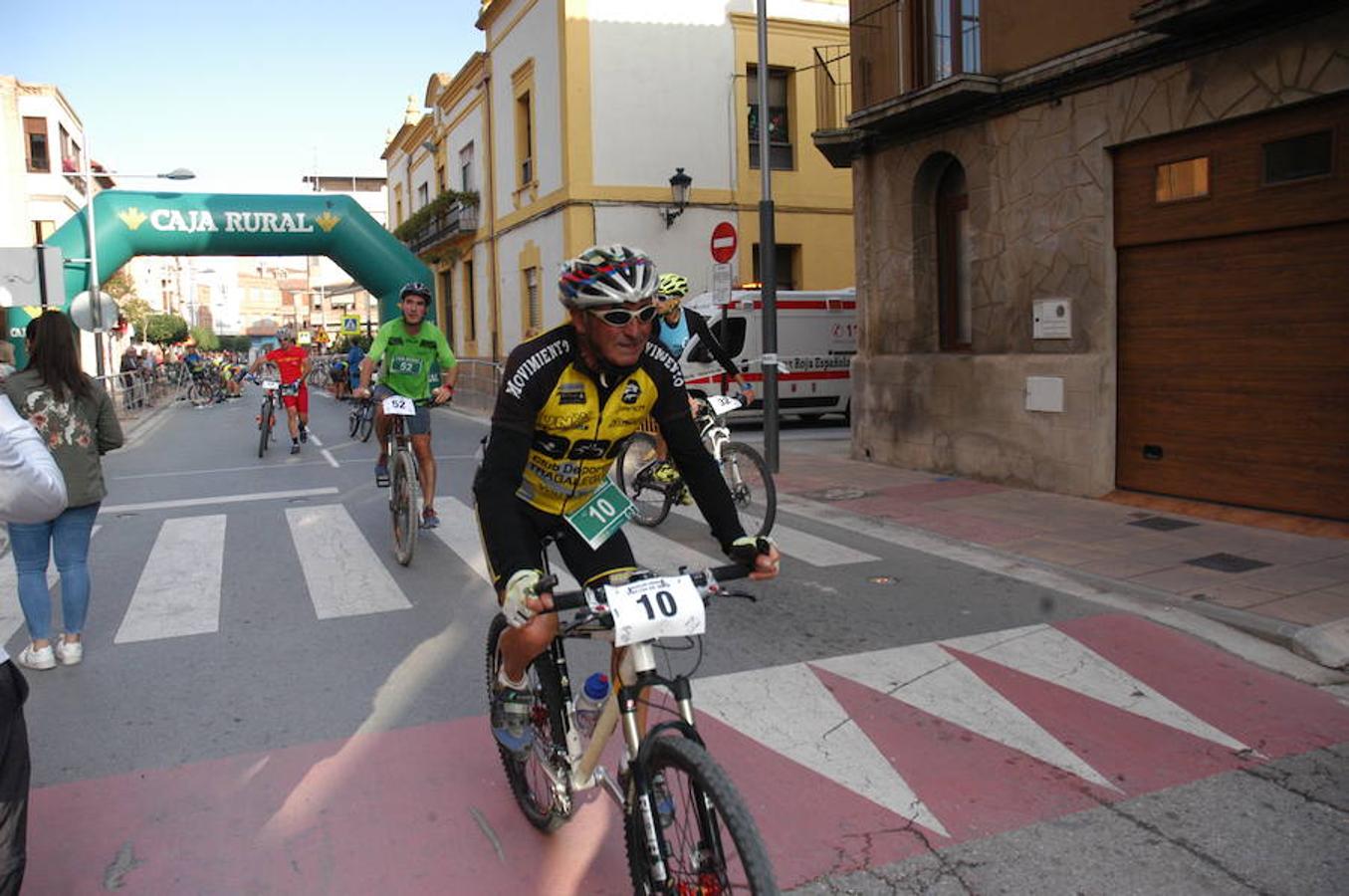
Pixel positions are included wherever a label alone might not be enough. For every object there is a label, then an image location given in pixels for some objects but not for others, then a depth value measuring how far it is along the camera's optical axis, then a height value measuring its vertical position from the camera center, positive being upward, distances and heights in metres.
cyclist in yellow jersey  2.84 -0.21
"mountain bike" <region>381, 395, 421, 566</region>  7.30 -0.78
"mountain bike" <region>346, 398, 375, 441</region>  17.84 -0.82
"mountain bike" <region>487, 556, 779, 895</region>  2.24 -0.93
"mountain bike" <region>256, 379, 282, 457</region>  14.80 -0.51
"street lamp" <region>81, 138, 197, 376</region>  20.33 +1.94
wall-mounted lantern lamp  20.59 +3.49
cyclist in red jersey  15.35 -0.03
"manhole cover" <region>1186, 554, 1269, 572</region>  6.93 -1.43
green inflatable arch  20.95 +3.03
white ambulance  18.31 +0.32
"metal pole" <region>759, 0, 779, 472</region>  11.58 +0.87
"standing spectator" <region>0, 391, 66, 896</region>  2.44 -0.68
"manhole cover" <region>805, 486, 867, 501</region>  10.20 -1.31
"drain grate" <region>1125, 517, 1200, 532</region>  8.27 -1.37
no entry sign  11.84 +1.38
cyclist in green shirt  7.89 +0.04
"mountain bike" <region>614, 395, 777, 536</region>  7.70 -0.79
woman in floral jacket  5.02 -0.41
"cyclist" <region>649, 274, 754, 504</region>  8.09 +0.25
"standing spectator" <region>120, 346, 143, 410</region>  25.48 -0.22
